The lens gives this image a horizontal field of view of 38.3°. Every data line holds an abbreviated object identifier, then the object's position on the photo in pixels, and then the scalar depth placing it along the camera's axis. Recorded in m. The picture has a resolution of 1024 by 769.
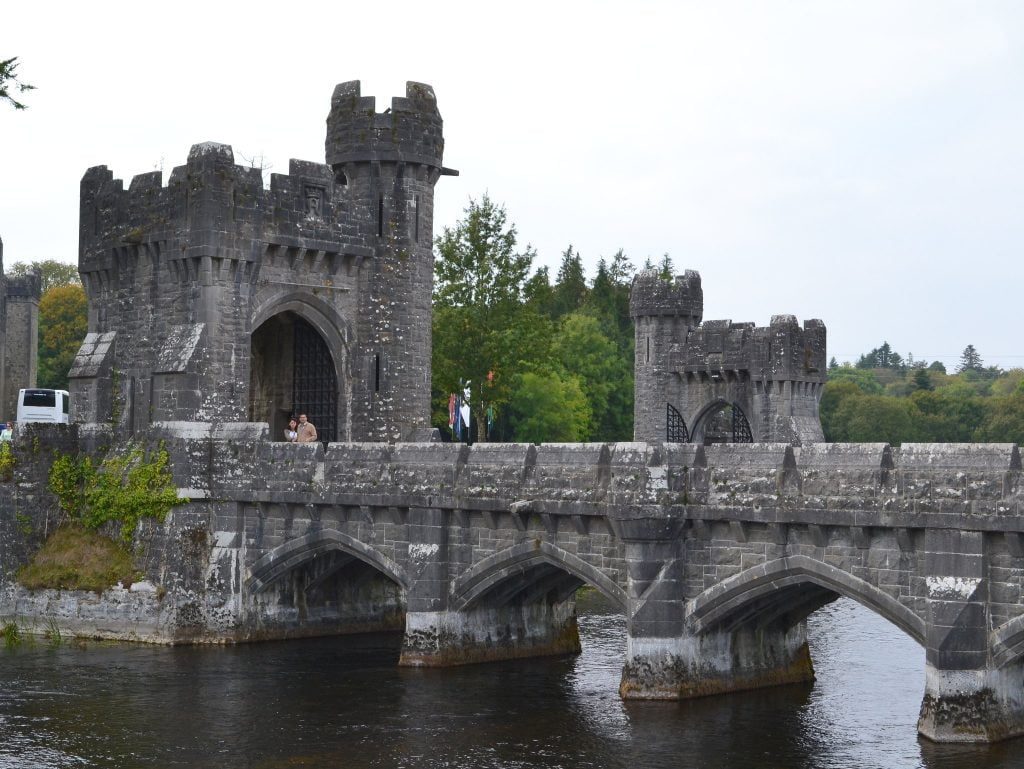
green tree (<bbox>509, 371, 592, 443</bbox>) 58.44
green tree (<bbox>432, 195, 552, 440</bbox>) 44.56
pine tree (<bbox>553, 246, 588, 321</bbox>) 78.50
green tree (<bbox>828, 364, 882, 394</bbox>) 124.31
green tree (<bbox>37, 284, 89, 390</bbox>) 65.38
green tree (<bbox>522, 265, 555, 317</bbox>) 45.66
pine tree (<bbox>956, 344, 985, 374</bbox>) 162.73
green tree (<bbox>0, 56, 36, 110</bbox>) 18.36
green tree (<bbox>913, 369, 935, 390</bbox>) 105.69
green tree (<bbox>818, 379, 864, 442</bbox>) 91.81
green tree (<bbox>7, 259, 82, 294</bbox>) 81.19
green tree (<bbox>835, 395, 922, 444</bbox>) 88.44
